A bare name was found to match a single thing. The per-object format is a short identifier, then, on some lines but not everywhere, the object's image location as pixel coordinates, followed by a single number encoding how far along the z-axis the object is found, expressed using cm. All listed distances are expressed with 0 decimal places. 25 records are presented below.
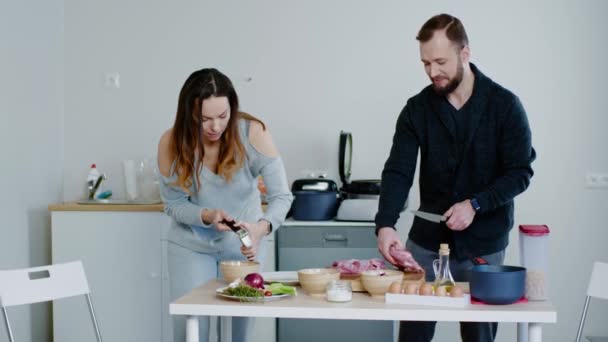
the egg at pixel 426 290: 209
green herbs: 213
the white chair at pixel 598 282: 249
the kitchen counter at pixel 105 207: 391
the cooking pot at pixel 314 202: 384
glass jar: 212
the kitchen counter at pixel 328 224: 376
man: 248
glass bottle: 218
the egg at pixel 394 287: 213
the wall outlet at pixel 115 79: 437
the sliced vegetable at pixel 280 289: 220
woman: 264
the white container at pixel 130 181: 424
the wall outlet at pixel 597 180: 405
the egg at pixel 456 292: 208
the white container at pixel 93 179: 427
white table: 199
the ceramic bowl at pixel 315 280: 220
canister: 212
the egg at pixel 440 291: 209
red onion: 222
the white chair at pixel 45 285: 245
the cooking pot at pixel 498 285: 204
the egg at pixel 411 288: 211
